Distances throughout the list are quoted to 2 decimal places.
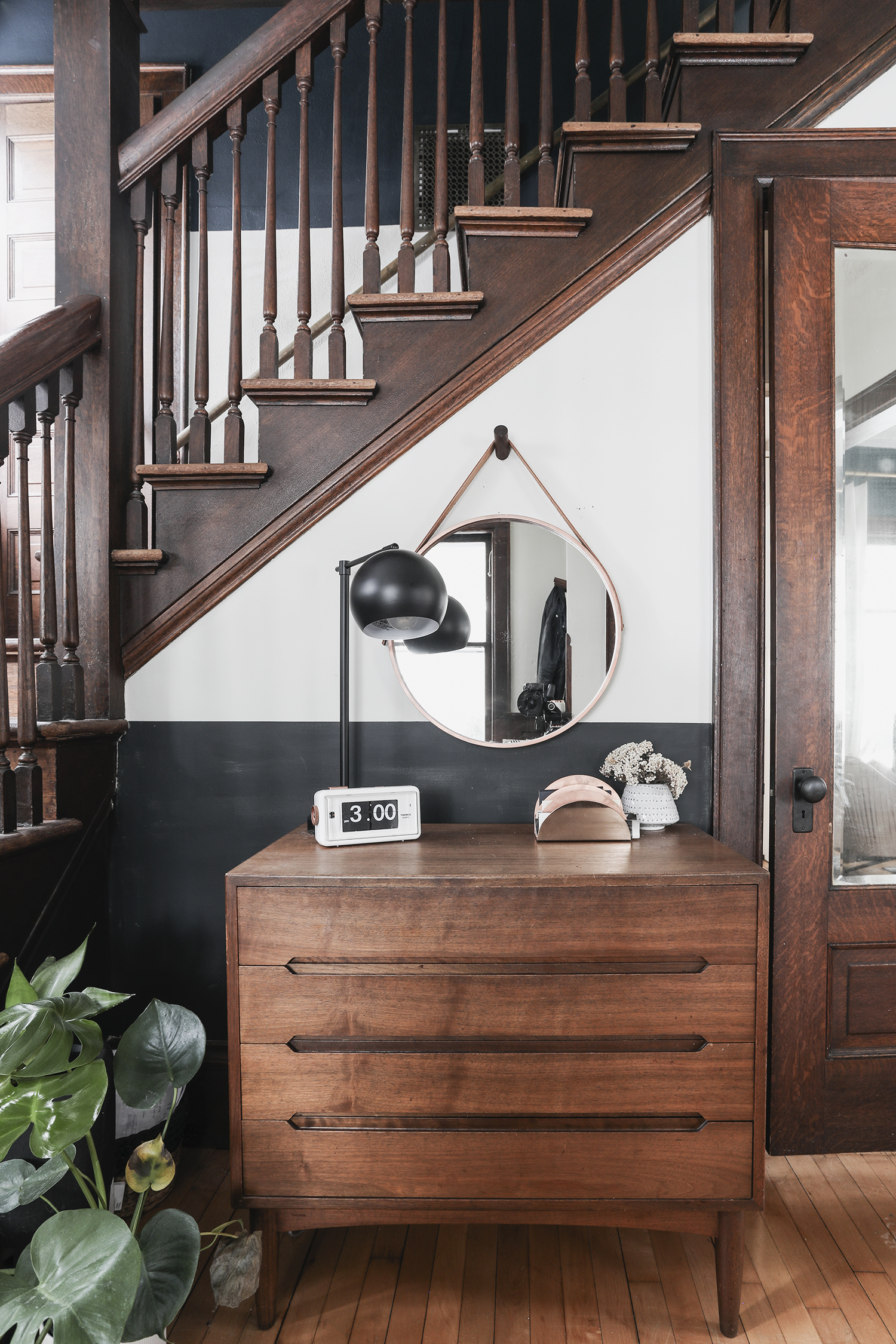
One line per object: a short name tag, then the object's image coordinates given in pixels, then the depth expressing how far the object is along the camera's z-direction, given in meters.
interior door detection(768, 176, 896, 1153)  1.86
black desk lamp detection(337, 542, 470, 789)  1.58
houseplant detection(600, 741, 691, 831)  1.77
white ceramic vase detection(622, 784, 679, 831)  1.77
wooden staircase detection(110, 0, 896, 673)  1.90
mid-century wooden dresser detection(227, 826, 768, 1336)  1.41
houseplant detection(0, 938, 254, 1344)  0.96
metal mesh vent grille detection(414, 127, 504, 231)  2.87
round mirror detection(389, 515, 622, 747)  1.94
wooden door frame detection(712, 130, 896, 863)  1.91
